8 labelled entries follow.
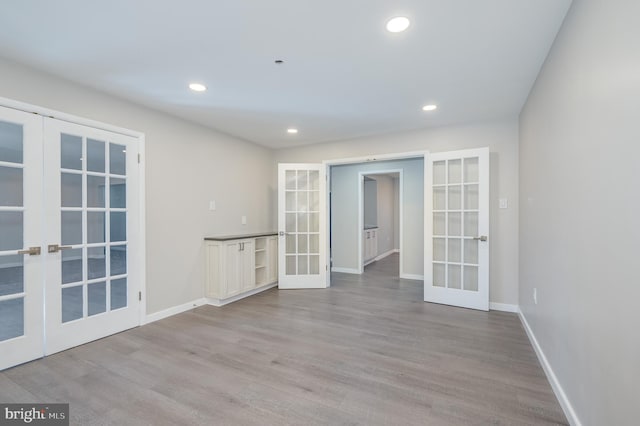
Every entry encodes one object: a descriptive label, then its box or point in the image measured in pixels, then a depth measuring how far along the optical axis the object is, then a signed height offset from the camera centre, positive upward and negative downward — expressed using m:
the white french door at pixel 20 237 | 2.32 -0.20
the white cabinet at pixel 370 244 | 7.05 -0.84
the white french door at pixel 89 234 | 2.57 -0.20
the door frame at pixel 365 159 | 4.22 +0.83
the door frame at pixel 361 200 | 5.94 +0.25
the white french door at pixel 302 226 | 4.86 -0.24
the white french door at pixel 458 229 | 3.70 -0.24
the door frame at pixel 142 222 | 3.22 -0.11
